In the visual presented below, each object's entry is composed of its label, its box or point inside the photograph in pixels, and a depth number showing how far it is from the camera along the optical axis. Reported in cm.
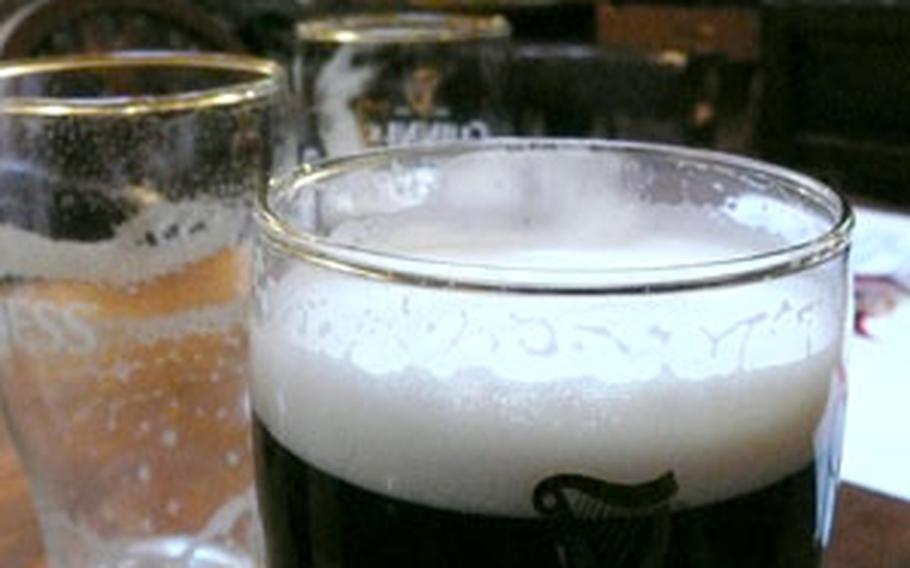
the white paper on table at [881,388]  59
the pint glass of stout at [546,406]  31
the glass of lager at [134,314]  49
